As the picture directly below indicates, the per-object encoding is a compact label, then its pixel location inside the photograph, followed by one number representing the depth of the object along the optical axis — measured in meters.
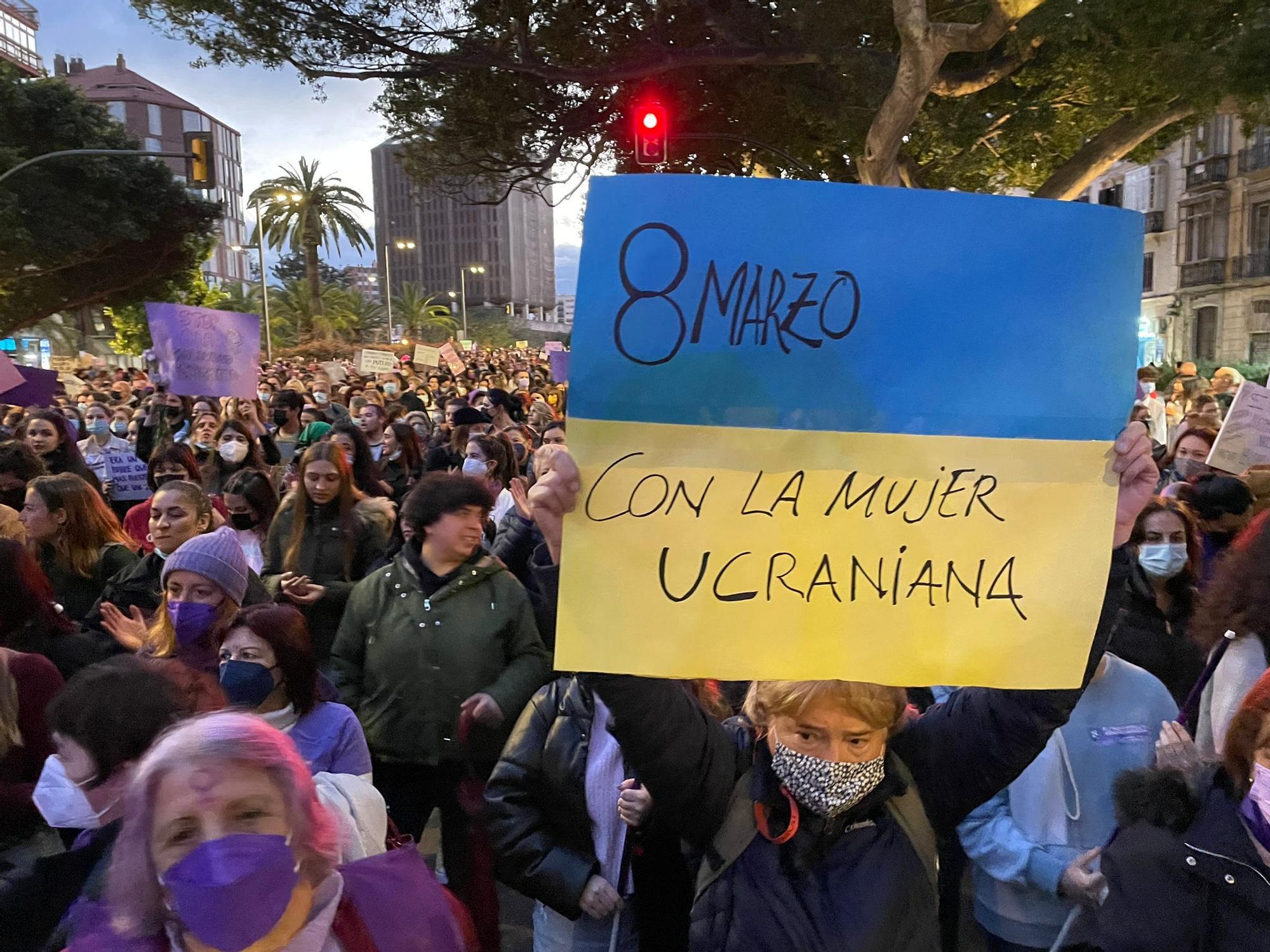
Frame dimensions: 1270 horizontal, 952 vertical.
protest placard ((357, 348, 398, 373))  15.84
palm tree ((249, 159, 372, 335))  45.81
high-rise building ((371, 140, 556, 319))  143.62
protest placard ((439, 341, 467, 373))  21.33
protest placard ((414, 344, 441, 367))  19.02
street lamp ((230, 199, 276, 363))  32.11
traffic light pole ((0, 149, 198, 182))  13.94
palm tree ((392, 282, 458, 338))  68.06
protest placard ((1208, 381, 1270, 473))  5.23
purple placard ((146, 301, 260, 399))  8.62
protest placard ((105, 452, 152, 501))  7.55
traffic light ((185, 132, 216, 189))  15.45
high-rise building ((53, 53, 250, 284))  86.94
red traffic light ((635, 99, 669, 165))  10.08
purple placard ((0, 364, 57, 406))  8.04
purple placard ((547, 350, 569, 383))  11.72
